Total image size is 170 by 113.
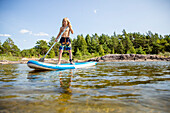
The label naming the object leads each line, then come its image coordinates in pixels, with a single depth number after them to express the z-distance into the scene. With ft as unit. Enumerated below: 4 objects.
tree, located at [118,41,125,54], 192.34
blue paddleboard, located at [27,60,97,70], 18.10
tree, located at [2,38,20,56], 170.30
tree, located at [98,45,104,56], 177.37
